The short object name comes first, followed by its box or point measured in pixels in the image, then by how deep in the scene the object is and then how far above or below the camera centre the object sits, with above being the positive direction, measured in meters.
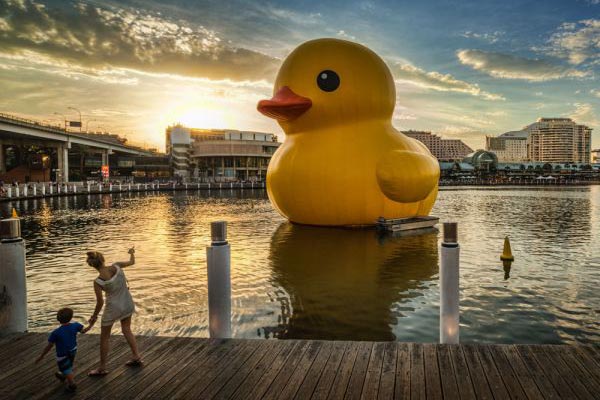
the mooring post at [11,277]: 5.18 -1.13
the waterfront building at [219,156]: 125.38 +7.33
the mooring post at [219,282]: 5.14 -1.20
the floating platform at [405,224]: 16.09 -1.71
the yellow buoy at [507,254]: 12.09 -2.12
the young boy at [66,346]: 3.97 -1.53
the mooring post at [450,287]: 4.88 -1.21
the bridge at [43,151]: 61.28 +6.56
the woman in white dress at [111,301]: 4.35 -1.24
